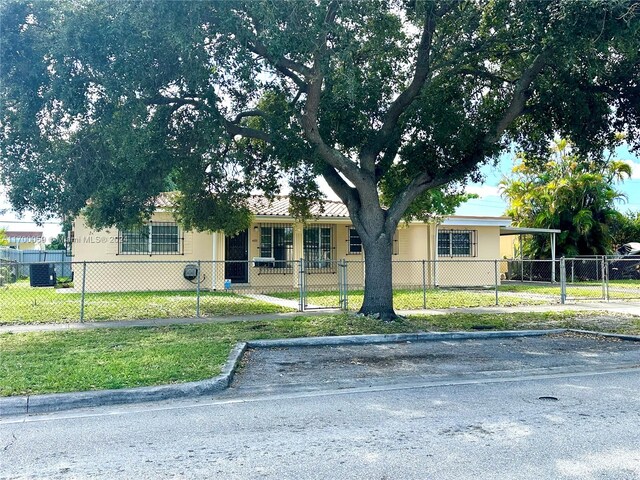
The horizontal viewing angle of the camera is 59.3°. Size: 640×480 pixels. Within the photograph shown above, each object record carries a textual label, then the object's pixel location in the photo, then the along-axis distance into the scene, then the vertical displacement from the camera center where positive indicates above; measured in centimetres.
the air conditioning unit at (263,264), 2112 -13
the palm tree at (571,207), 2961 +277
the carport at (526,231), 2497 +127
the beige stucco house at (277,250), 2003 +41
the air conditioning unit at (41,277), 2172 -57
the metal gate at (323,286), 1426 -90
